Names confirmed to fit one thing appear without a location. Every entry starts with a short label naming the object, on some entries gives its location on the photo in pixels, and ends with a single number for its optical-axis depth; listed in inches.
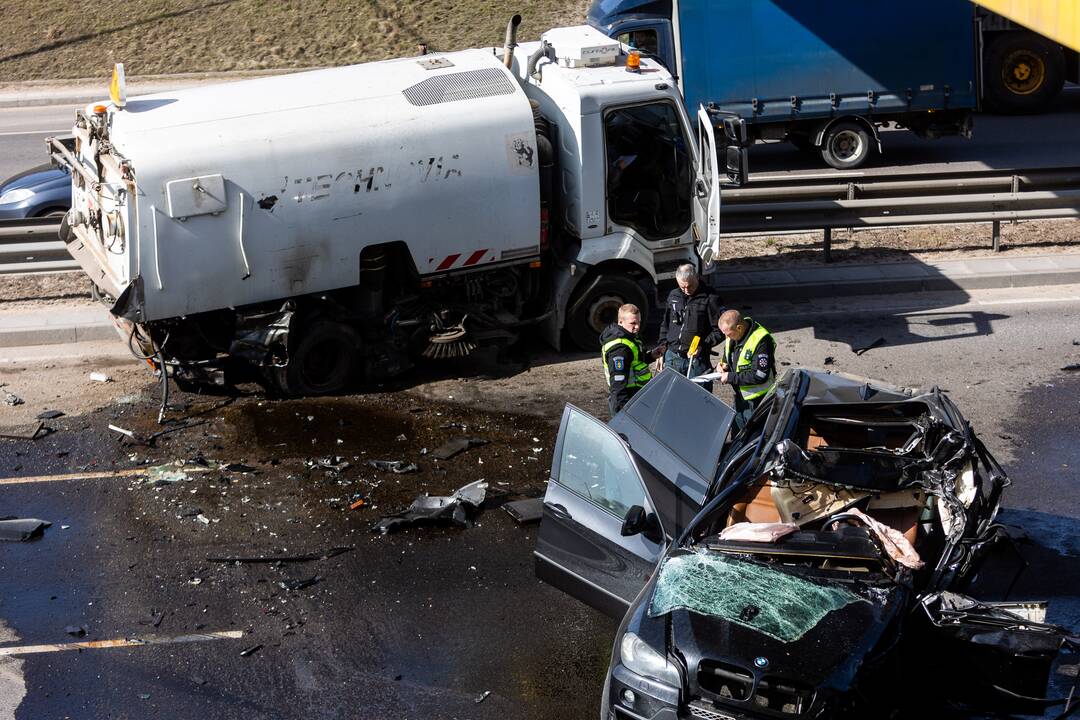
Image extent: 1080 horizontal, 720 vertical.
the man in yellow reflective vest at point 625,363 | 707.4
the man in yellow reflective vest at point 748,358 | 710.5
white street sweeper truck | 786.2
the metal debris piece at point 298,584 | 622.8
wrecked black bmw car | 438.6
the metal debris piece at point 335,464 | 757.3
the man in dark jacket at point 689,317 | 764.0
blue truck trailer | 1387.8
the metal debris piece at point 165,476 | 741.3
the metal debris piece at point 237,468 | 756.0
